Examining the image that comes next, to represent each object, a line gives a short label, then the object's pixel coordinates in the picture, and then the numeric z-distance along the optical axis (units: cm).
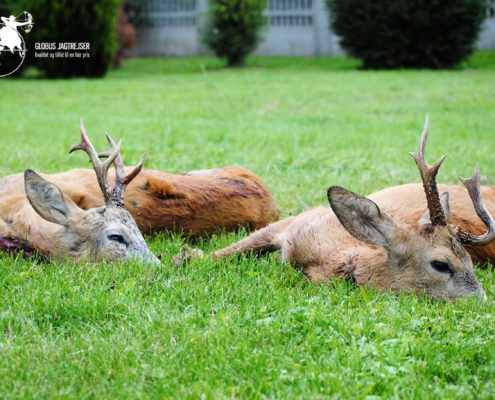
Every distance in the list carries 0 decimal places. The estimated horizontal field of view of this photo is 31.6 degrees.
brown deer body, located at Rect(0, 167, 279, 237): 643
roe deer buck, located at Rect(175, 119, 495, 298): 494
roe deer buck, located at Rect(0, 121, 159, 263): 564
